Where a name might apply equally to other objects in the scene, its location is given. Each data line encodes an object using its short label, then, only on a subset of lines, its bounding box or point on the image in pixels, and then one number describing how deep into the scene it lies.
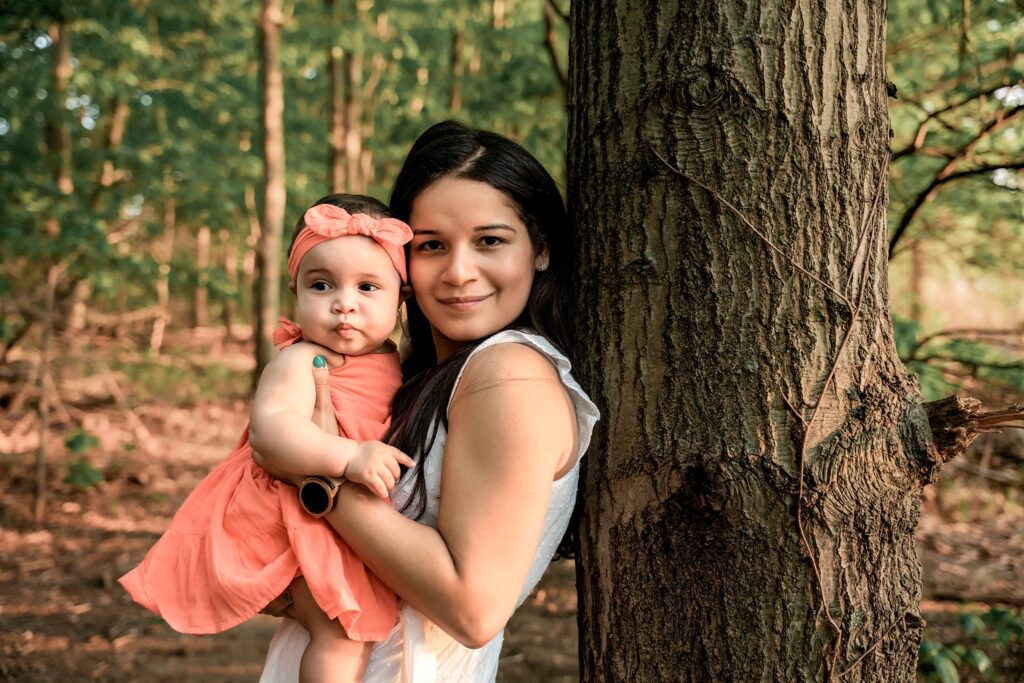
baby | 1.56
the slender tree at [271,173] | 8.63
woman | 1.43
